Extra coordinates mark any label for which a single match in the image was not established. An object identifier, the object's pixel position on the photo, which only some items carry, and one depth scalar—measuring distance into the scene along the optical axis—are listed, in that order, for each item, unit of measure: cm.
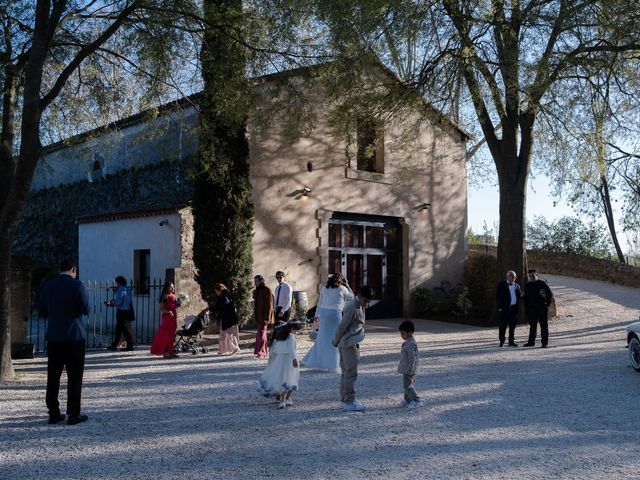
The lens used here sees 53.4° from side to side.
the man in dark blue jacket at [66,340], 714
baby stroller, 1325
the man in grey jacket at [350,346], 767
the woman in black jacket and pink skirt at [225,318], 1282
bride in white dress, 961
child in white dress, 777
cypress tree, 1416
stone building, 1744
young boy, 774
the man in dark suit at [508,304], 1355
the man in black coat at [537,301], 1320
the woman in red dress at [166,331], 1266
